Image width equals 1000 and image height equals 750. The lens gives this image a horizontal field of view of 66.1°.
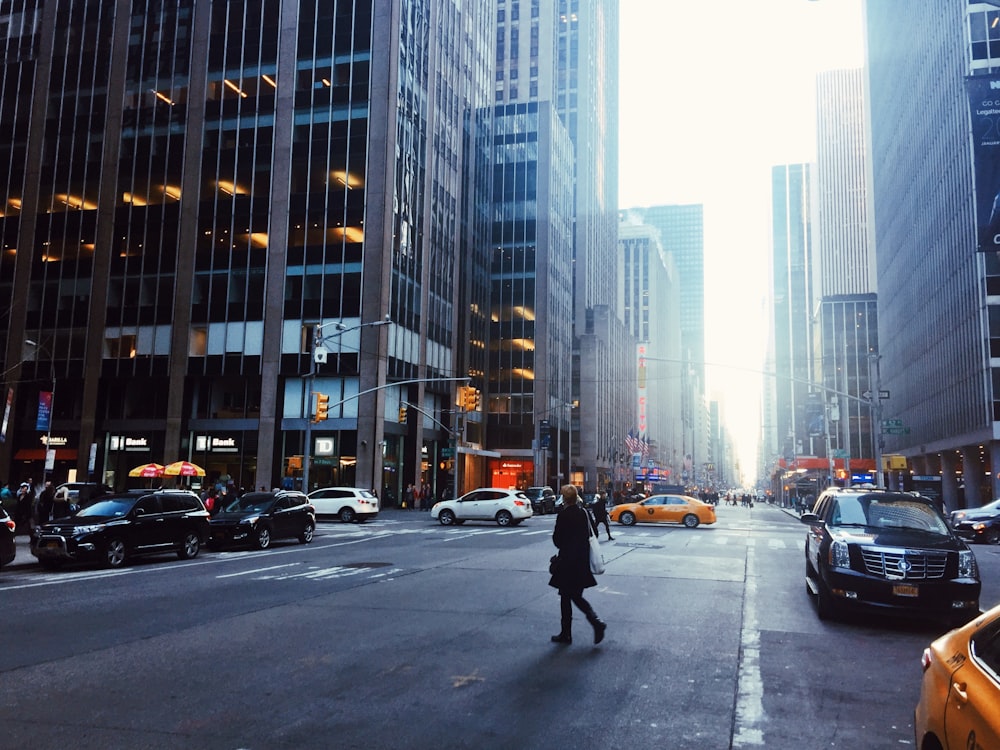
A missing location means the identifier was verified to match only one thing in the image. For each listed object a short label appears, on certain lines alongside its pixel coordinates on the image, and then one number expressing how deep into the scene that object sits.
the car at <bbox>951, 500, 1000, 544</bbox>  29.05
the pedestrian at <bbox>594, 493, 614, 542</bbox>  24.38
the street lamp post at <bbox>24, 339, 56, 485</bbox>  28.94
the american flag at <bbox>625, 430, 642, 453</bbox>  79.56
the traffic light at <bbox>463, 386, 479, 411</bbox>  38.34
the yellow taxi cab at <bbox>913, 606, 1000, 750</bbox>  3.11
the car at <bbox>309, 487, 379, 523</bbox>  35.41
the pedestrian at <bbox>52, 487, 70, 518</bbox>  24.28
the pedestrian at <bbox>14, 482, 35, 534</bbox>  24.50
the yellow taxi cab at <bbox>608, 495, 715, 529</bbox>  33.75
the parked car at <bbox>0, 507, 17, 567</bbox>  15.41
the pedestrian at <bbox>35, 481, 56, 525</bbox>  23.81
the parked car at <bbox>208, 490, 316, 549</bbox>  21.47
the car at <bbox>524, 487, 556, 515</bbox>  46.88
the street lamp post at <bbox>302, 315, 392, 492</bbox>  33.62
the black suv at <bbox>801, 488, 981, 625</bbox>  9.52
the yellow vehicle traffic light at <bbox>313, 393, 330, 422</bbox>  32.34
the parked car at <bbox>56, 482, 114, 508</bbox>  28.05
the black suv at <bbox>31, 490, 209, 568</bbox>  16.55
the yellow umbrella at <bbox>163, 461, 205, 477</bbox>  36.88
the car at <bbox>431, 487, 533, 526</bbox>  34.09
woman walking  8.83
